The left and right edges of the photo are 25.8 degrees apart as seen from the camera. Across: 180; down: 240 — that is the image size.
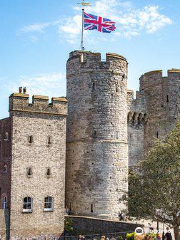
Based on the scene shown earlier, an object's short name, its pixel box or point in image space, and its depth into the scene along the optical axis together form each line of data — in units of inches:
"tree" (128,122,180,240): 846.5
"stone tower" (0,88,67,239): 1056.8
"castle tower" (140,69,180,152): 1466.5
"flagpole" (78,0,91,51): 1358.0
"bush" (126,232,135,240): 870.4
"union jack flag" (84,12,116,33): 1275.8
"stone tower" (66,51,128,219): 1175.0
